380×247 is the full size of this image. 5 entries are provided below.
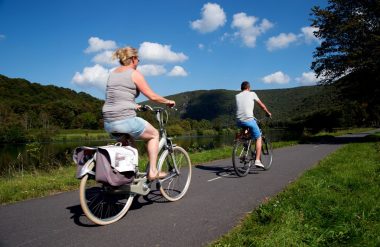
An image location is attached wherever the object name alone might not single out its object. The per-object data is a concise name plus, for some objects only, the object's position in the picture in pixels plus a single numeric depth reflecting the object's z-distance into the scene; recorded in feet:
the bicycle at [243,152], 28.45
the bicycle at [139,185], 14.86
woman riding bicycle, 15.98
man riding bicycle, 28.45
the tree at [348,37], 71.10
